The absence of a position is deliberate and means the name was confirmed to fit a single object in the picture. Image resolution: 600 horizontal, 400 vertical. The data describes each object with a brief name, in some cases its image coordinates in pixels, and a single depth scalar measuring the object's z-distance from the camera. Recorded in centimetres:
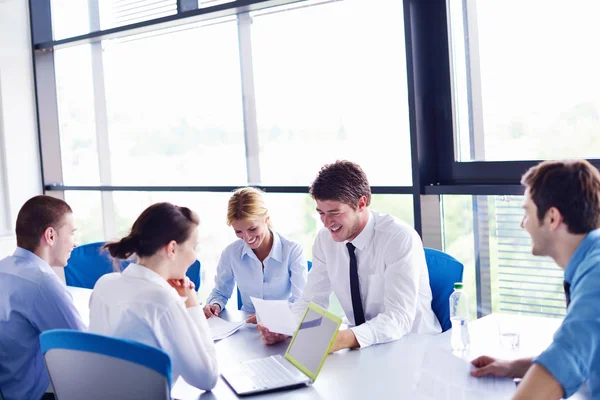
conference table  199
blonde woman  339
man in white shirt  271
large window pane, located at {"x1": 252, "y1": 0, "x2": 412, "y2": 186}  389
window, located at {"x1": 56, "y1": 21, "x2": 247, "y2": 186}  486
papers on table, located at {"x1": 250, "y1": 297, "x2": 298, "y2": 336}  250
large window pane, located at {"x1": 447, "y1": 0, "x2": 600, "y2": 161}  316
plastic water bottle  236
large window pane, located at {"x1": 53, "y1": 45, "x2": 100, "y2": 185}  595
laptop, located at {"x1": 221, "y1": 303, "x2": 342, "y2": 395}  210
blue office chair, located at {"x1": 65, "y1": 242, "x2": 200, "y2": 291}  424
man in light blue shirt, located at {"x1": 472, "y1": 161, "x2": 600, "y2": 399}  154
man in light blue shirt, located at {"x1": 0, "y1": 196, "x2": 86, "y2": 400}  264
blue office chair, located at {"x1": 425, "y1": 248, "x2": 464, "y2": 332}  287
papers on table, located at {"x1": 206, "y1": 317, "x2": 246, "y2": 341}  271
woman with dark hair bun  207
